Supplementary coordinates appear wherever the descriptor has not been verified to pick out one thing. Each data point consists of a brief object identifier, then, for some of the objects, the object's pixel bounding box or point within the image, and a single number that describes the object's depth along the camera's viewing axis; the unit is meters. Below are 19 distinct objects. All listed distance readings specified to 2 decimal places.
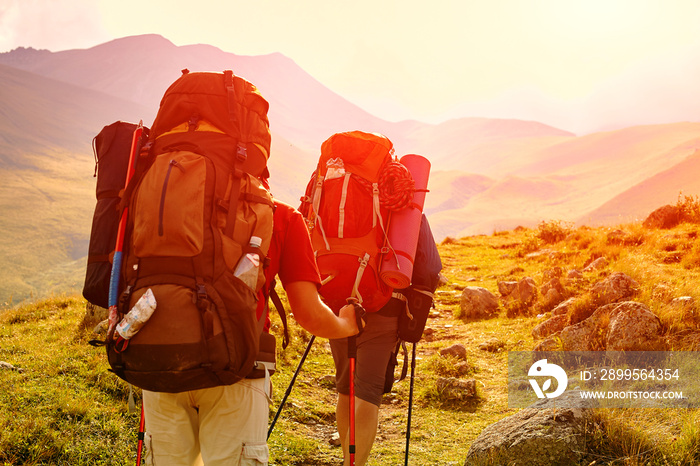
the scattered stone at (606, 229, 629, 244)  13.69
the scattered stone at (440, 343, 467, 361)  8.43
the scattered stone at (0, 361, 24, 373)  6.11
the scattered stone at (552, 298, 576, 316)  9.07
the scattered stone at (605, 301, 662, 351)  6.80
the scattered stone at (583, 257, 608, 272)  11.50
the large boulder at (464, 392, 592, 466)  4.21
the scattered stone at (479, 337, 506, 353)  8.97
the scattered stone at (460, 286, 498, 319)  11.09
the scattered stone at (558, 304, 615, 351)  7.45
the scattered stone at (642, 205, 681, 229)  14.79
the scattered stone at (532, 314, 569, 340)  8.73
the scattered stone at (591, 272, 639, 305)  8.62
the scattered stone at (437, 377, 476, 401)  7.04
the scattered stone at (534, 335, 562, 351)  7.94
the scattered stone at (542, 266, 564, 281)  11.61
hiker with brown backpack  2.22
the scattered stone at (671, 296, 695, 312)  7.17
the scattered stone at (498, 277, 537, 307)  10.91
